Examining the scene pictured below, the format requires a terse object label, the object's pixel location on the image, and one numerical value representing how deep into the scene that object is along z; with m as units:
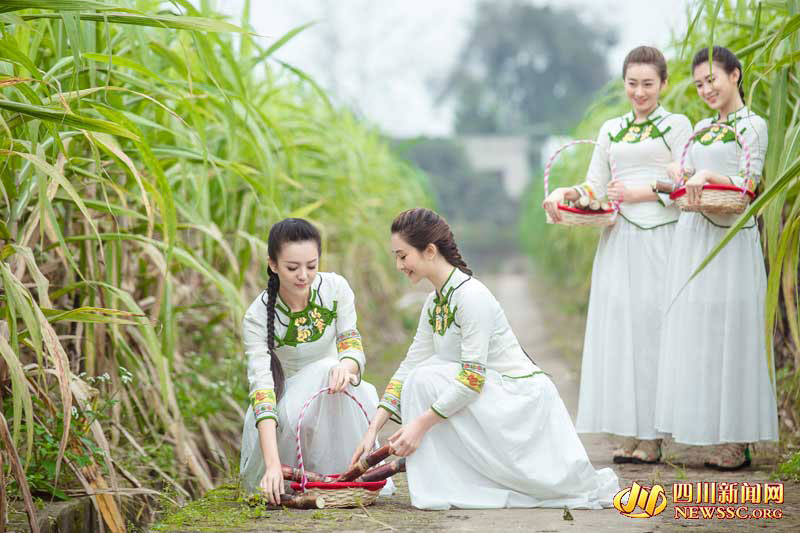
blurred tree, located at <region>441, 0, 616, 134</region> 95.69
